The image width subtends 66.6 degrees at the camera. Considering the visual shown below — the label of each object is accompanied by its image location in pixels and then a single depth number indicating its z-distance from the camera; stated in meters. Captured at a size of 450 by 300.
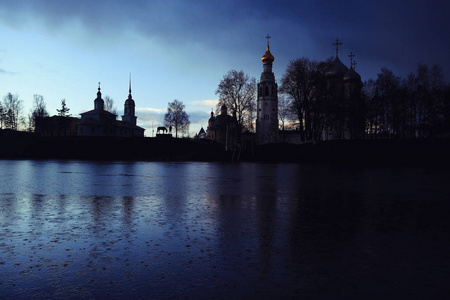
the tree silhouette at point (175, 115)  98.94
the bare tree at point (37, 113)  94.51
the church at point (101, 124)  88.38
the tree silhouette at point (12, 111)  94.25
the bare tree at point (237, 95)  63.31
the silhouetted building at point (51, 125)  89.11
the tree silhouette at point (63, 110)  94.69
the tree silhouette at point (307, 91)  51.03
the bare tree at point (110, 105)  111.14
